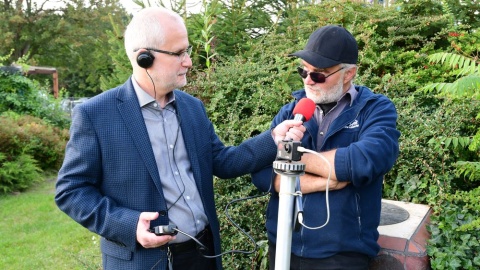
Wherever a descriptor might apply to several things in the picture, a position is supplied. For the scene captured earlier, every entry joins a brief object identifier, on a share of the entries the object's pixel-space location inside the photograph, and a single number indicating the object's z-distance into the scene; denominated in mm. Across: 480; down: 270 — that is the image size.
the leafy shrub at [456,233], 3379
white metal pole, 2094
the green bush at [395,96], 4184
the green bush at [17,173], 9945
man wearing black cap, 2650
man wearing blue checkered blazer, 2553
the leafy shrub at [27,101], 13945
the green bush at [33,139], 10648
